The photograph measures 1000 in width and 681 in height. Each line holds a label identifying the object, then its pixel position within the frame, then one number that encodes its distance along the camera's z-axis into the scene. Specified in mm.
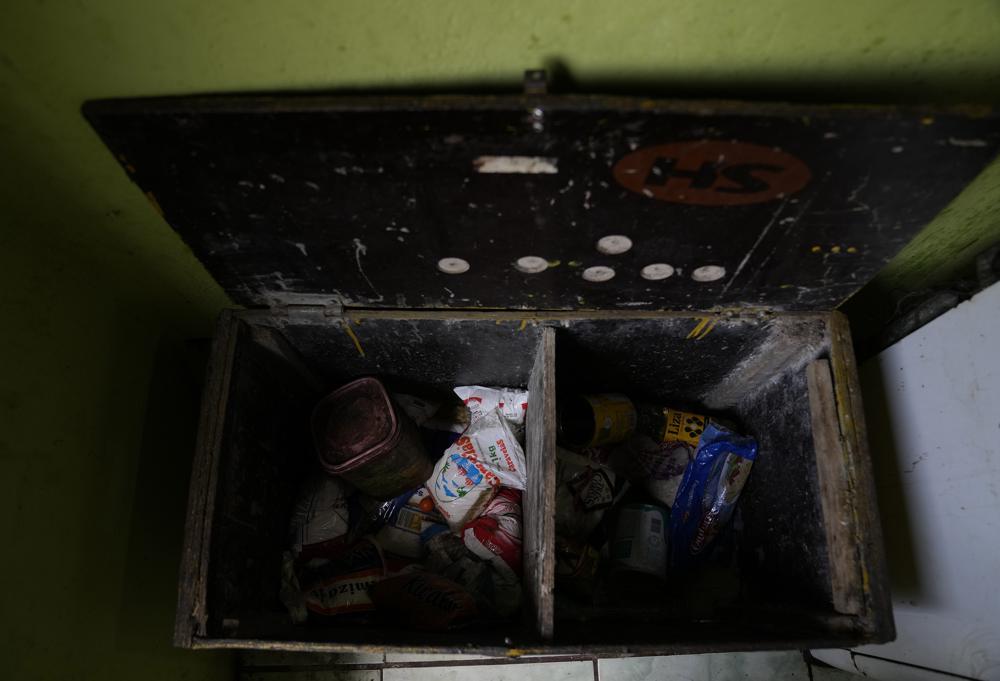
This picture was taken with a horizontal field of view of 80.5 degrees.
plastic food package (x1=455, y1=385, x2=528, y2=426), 1435
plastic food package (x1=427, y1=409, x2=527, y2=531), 1364
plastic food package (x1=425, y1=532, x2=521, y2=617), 1280
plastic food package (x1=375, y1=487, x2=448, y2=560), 1392
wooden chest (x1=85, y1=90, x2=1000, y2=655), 676
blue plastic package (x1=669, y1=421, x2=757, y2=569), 1355
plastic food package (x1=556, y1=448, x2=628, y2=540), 1364
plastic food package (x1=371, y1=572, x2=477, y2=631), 1168
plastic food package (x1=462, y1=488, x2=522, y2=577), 1307
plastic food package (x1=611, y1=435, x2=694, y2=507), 1435
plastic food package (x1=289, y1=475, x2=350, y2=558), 1298
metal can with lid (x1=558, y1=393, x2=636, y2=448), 1353
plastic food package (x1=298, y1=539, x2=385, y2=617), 1242
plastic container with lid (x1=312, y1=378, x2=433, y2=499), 1226
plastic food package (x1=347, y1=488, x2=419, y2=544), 1410
